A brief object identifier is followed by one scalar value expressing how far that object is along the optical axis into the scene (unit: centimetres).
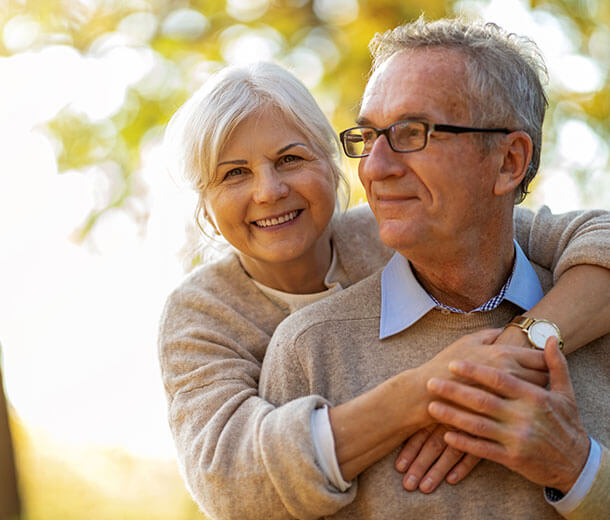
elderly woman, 142
